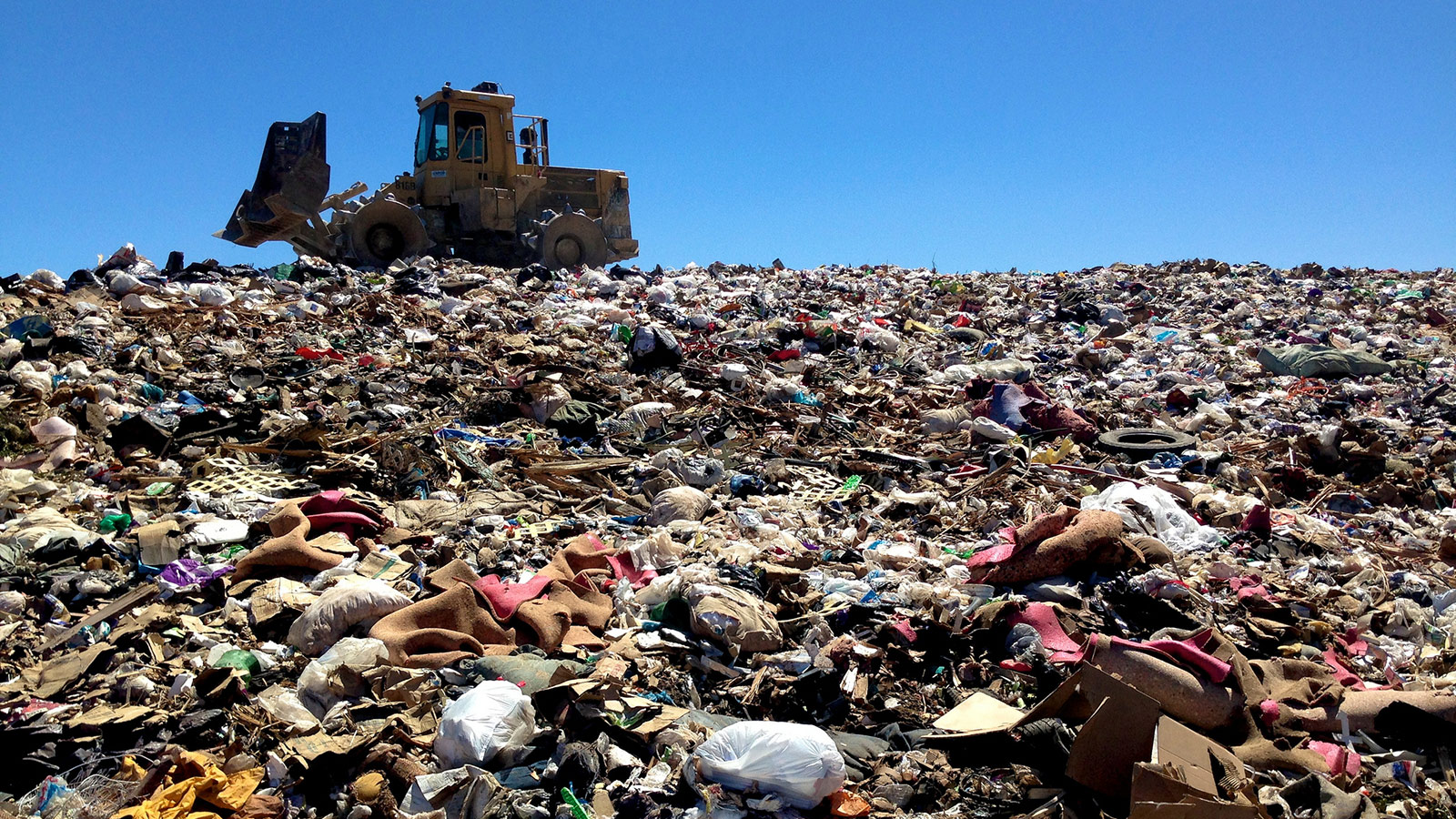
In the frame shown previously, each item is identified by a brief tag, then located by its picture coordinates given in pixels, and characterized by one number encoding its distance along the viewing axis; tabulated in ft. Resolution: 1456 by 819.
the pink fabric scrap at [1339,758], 9.16
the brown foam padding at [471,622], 10.98
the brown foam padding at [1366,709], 9.63
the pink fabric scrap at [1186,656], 10.11
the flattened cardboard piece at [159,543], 13.29
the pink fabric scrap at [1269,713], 10.08
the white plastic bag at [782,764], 8.27
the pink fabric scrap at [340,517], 14.99
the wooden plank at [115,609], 11.20
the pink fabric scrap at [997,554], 13.34
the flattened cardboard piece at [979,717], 9.63
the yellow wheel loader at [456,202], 38.60
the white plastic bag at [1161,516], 15.49
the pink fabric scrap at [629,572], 14.03
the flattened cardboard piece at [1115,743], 8.59
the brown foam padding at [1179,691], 9.86
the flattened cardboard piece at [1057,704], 9.36
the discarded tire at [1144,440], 21.02
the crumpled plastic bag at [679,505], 17.38
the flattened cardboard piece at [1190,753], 8.31
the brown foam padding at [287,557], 13.04
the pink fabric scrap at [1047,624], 11.48
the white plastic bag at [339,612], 11.31
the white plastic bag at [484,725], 8.93
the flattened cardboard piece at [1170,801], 7.56
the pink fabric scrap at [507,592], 12.25
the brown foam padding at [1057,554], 13.12
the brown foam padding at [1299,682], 10.40
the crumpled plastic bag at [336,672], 10.04
